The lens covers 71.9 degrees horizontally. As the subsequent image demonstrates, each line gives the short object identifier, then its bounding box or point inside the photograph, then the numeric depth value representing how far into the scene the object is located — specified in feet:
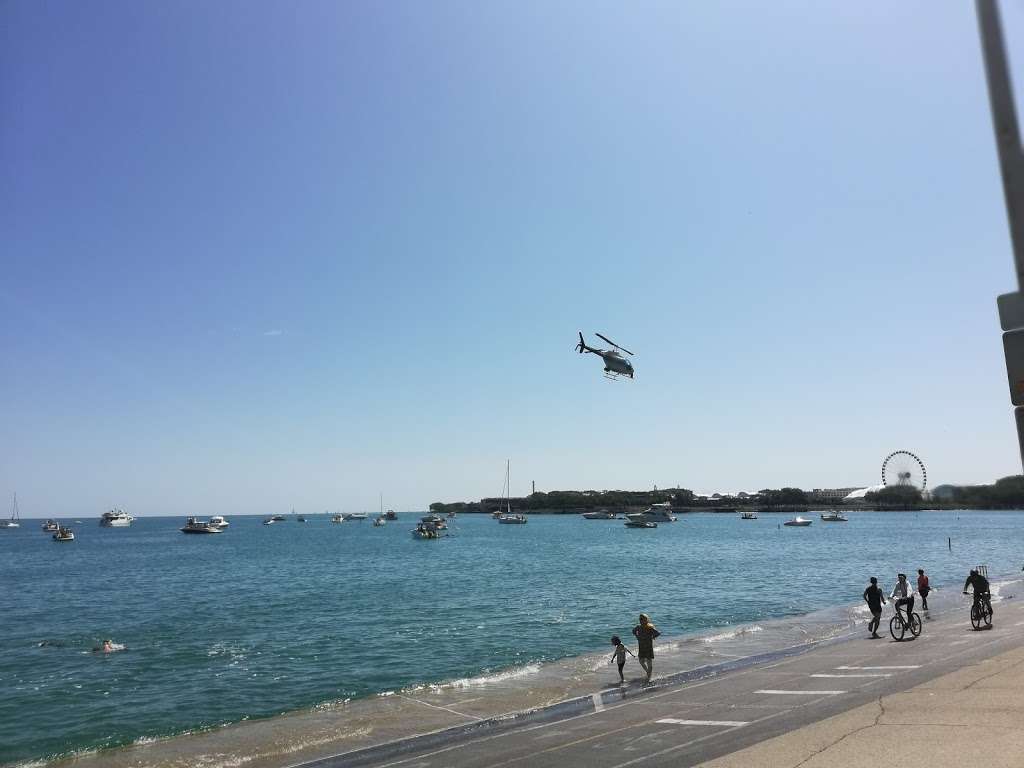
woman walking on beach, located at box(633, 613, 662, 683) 71.45
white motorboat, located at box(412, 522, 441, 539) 475.31
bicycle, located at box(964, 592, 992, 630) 86.74
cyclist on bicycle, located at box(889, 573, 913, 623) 86.48
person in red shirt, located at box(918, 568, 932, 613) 109.19
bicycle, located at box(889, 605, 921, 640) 85.25
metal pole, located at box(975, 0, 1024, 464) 12.29
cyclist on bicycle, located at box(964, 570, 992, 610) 87.56
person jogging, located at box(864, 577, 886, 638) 90.33
